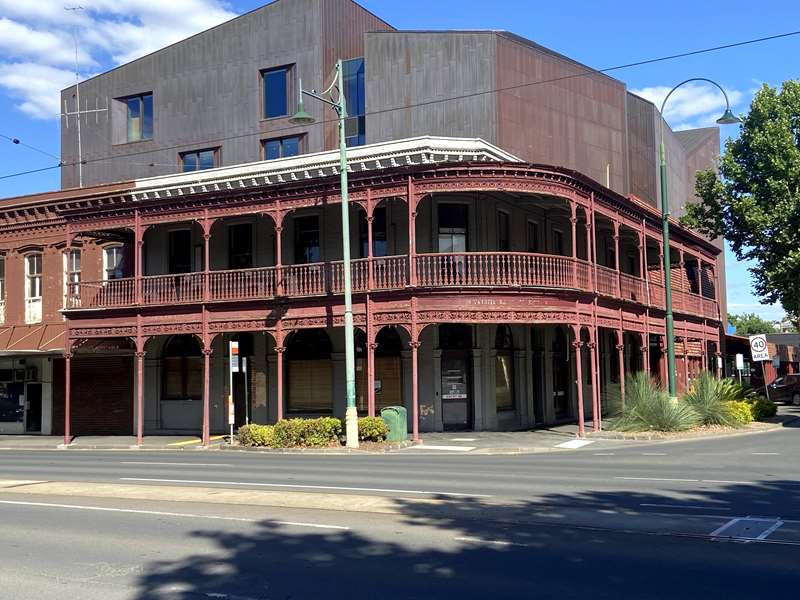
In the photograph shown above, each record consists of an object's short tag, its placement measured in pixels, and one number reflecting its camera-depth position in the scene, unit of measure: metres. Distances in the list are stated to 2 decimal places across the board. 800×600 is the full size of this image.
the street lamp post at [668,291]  25.34
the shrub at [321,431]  22.53
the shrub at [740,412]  25.87
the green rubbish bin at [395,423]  22.52
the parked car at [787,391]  43.88
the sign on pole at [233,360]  23.72
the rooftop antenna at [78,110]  39.44
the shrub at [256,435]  23.17
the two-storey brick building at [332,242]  23.89
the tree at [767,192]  29.03
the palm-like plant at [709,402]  25.44
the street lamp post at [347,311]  21.95
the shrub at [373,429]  22.34
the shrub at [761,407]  28.62
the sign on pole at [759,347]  30.48
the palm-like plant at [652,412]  23.89
